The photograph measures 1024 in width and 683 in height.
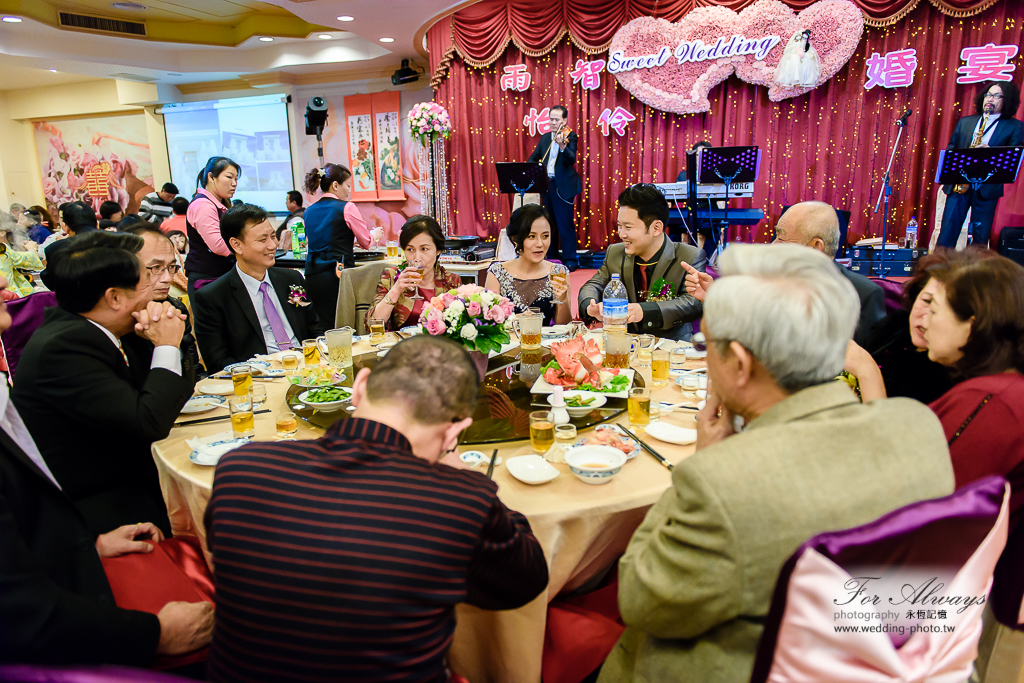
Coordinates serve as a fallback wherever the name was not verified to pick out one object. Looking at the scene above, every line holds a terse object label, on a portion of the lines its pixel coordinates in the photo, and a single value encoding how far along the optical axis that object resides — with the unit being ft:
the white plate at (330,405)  6.23
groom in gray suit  9.64
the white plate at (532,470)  4.75
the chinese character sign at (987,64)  18.99
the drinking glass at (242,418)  5.73
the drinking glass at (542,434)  5.18
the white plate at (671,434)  5.42
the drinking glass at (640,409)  5.69
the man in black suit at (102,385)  5.46
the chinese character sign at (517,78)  24.72
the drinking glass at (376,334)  9.02
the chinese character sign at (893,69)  20.06
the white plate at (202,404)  6.59
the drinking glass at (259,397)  6.57
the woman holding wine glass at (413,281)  10.05
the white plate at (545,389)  6.32
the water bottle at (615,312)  7.59
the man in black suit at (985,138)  18.40
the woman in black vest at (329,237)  15.66
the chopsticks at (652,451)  5.06
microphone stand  20.54
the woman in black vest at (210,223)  13.89
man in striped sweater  2.84
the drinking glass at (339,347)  7.54
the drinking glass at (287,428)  5.78
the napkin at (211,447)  5.28
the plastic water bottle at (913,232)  20.59
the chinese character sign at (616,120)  24.18
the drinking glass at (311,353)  7.95
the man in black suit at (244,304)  9.00
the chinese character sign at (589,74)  23.75
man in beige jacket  2.73
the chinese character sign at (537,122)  25.04
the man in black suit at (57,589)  3.11
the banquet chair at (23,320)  9.09
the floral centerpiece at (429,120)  25.22
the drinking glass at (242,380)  6.26
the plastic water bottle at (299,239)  20.43
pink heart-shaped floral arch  20.24
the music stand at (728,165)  18.56
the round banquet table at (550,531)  4.45
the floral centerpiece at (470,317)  6.36
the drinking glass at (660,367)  7.05
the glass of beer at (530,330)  7.16
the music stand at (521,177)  21.09
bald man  7.74
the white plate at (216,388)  7.28
